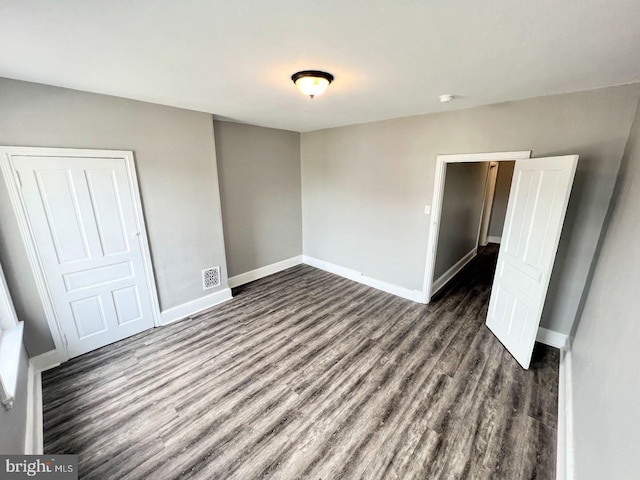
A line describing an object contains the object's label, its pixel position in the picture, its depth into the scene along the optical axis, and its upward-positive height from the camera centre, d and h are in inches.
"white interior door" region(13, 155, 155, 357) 88.0 -23.7
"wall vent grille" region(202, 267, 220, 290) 135.9 -51.8
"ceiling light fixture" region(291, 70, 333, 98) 72.8 +29.0
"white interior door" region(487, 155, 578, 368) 84.0 -24.4
